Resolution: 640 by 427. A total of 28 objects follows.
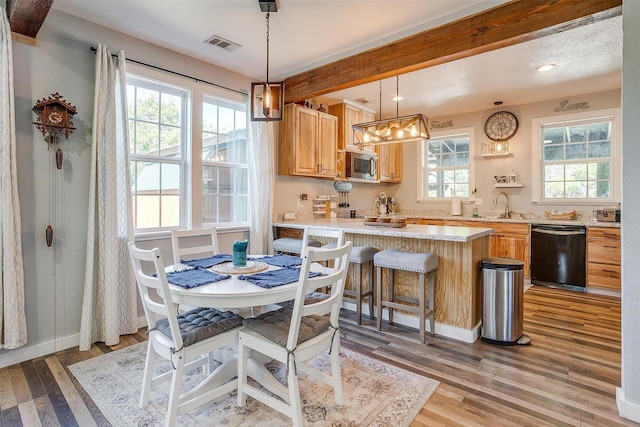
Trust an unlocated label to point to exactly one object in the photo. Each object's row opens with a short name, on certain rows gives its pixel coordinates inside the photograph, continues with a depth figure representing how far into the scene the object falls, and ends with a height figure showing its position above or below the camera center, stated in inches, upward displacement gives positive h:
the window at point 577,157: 186.7 +26.7
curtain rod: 122.6 +52.5
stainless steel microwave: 203.8 +23.7
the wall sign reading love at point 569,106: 189.8 +55.3
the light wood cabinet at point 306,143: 170.4 +31.9
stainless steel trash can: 111.8 -33.6
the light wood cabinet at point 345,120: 197.5 +49.5
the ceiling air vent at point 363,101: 198.2 +61.3
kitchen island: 115.1 -24.6
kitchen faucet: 213.9 +0.2
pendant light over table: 106.4 +32.9
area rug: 73.8 -46.9
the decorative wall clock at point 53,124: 101.8 +24.5
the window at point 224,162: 150.3 +19.5
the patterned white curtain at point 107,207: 111.0 -0.9
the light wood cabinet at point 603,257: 166.2 -27.2
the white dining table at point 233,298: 68.5 -19.4
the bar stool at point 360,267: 127.5 -24.7
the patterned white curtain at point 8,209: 93.9 -1.3
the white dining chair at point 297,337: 67.4 -29.0
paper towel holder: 231.0 -2.4
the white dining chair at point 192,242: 105.1 -14.6
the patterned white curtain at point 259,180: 157.9 +11.4
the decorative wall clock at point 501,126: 211.2 +49.3
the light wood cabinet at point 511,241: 190.5 -21.8
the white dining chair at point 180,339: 67.6 -29.2
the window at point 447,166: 232.4 +26.9
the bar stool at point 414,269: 111.9 -22.1
